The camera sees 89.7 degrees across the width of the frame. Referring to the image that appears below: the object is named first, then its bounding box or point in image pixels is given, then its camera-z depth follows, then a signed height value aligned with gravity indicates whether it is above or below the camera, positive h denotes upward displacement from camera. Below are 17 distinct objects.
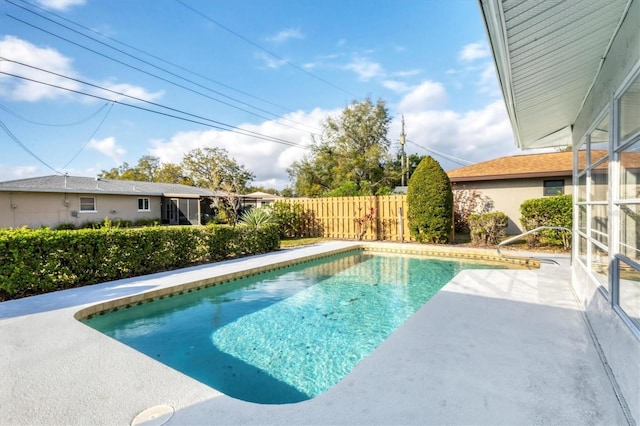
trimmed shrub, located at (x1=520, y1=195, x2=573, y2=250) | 10.18 -0.41
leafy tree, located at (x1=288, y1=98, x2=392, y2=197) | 28.08 +5.23
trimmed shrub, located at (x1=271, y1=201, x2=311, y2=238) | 14.95 -0.48
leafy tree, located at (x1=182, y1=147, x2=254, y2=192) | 35.84 +4.98
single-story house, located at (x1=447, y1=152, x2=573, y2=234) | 12.62 +1.04
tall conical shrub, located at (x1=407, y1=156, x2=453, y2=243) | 11.69 +0.19
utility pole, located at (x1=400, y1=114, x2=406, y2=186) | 27.09 +5.45
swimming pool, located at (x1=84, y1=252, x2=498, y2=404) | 3.42 -1.74
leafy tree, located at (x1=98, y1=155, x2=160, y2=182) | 41.72 +5.18
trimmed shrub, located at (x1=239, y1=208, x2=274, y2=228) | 11.41 -0.32
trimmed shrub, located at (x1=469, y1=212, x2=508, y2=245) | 11.12 -0.76
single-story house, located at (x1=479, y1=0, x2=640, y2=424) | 2.17 +0.94
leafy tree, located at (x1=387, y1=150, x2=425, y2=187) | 27.98 +3.28
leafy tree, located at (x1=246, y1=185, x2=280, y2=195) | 43.53 +2.84
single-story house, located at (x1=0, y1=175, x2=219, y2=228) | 16.48 +0.60
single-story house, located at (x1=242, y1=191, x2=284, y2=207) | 26.93 +0.88
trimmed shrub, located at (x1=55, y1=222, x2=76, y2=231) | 17.58 -0.76
